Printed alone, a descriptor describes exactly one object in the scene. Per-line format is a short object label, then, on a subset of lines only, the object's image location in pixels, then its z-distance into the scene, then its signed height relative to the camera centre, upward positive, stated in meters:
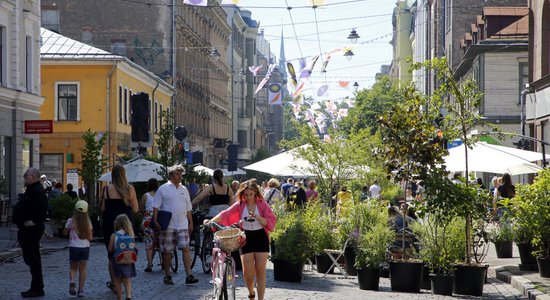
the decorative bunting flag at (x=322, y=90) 53.86 +4.38
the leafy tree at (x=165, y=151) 27.44 +0.72
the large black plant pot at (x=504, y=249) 21.38 -1.34
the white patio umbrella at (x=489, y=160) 22.16 +0.39
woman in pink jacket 12.67 -0.52
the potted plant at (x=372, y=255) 15.69 -1.06
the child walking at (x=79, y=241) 14.00 -0.77
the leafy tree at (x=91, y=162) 29.97 +0.49
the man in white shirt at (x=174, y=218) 15.46 -0.53
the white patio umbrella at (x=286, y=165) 26.45 +0.35
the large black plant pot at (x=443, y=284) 15.13 -1.42
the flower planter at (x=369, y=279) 15.87 -1.41
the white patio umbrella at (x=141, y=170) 29.25 +0.27
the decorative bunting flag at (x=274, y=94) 67.88 +5.37
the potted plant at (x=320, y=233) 16.91 -0.83
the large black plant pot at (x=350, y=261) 17.97 -1.31
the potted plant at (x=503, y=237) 20.13 -1.06
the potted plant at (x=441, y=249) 15.19 -0.95
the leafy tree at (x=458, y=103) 16.44 +1.15
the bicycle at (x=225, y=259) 12.12 -0.88
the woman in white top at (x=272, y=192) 26.36 -0.29
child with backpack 12.69 -0.85
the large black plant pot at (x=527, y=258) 18.31 -1.29
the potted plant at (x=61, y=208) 28.08 -0.70
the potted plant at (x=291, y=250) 16.47 -1.03
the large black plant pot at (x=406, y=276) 15.38 -1.34
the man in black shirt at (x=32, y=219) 14.04 -0.49
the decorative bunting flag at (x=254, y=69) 50.17 +5.02
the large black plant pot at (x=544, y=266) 16.78 -1.30
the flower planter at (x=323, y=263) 18.48 -1.39
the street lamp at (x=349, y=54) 42.42 +4.81
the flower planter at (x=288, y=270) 16.63 -1.36
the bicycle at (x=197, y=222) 18.73 -0.74
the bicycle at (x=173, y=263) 16.57 -1.38
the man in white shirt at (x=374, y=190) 37.66 -0.35
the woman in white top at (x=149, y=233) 17.62 -0.84
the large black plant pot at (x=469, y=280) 15.20 -1.37
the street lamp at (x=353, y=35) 51.25 +6.66
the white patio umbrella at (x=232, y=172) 57.12 +0.41
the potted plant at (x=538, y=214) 16.59 -0.52
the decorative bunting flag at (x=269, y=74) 46.12 +4.51
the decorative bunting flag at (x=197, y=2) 25.48 +4.12
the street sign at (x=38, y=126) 34.91 +1.70
